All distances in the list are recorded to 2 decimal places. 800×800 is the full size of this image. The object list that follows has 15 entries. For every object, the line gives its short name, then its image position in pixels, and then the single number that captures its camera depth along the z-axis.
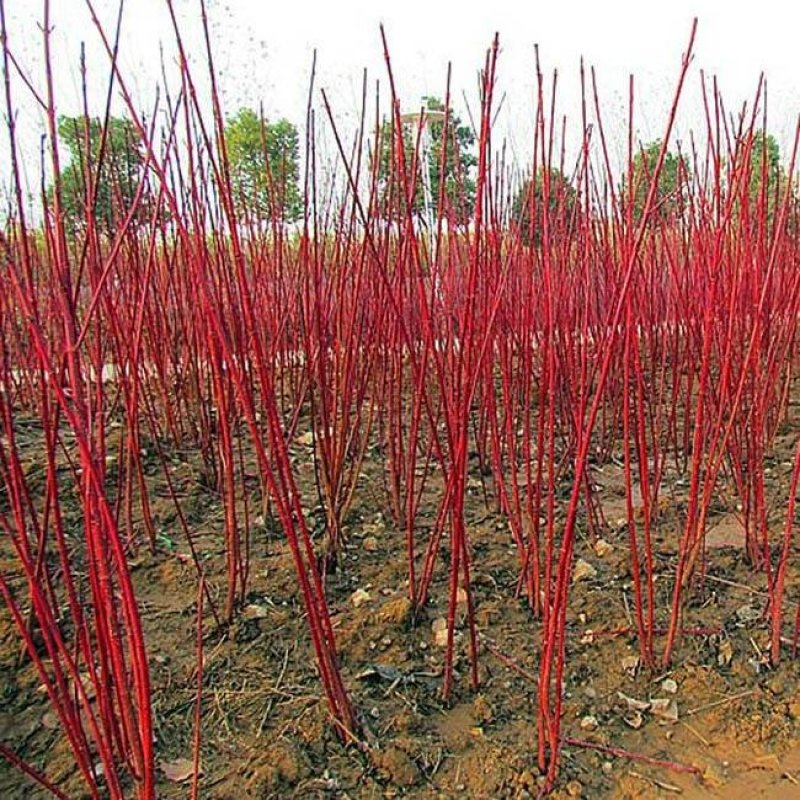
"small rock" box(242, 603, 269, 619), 1.25
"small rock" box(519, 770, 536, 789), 0.91
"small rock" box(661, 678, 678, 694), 1.09
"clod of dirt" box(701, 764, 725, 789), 0.93
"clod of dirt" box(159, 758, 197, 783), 0.93
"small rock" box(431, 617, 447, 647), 1.21
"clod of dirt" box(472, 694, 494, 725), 1.03
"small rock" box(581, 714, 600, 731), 1.02
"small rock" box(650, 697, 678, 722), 1.05
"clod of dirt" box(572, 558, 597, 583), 1.39
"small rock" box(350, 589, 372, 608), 1.31
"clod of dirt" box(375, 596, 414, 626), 1.23
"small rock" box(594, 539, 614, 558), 1.48
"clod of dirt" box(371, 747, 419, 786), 0.92
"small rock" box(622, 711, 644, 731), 1.03
